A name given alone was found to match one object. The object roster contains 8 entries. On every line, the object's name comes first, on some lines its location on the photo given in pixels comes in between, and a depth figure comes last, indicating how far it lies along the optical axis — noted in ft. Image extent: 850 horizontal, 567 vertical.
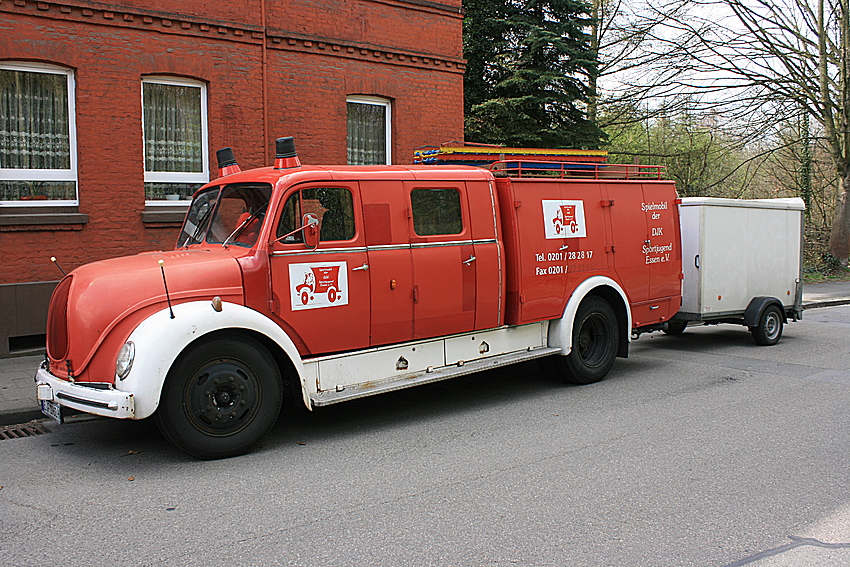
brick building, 33.68
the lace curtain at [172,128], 37.42
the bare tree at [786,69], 73.20
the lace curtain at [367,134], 44.55
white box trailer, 34.68
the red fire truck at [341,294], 18.93
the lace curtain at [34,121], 33.83
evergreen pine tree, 65.31
